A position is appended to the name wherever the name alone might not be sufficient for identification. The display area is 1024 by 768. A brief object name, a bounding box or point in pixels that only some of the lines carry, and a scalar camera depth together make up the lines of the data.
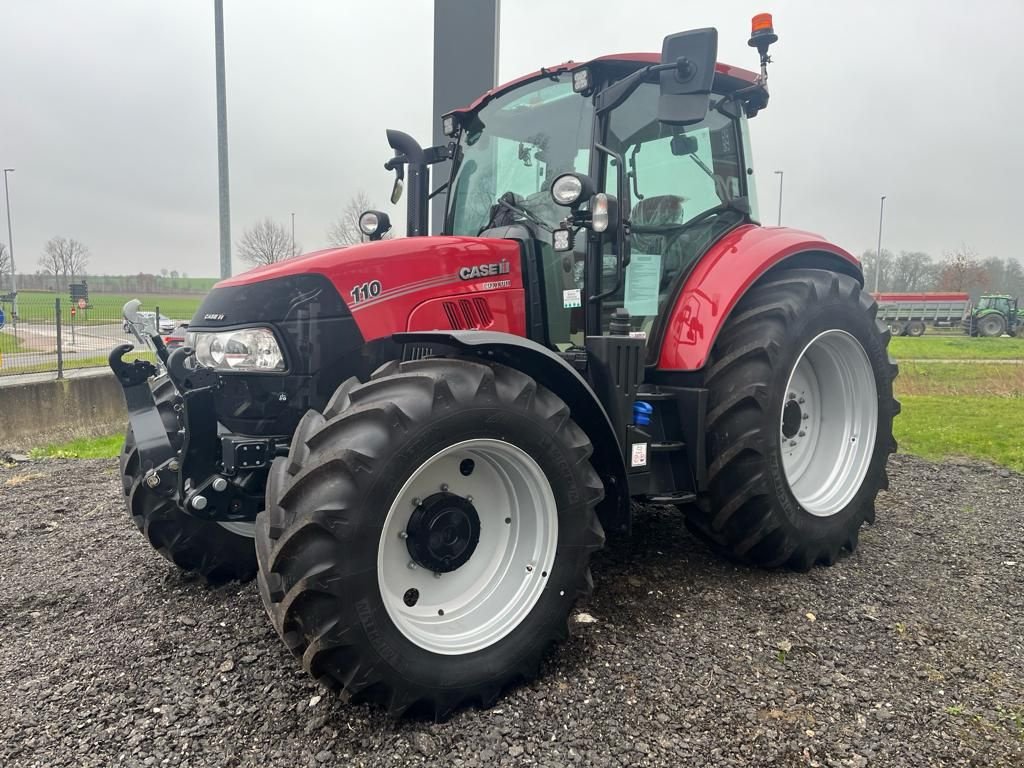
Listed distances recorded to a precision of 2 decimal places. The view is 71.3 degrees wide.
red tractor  2.25
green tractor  33.62
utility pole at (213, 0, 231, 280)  9.75
